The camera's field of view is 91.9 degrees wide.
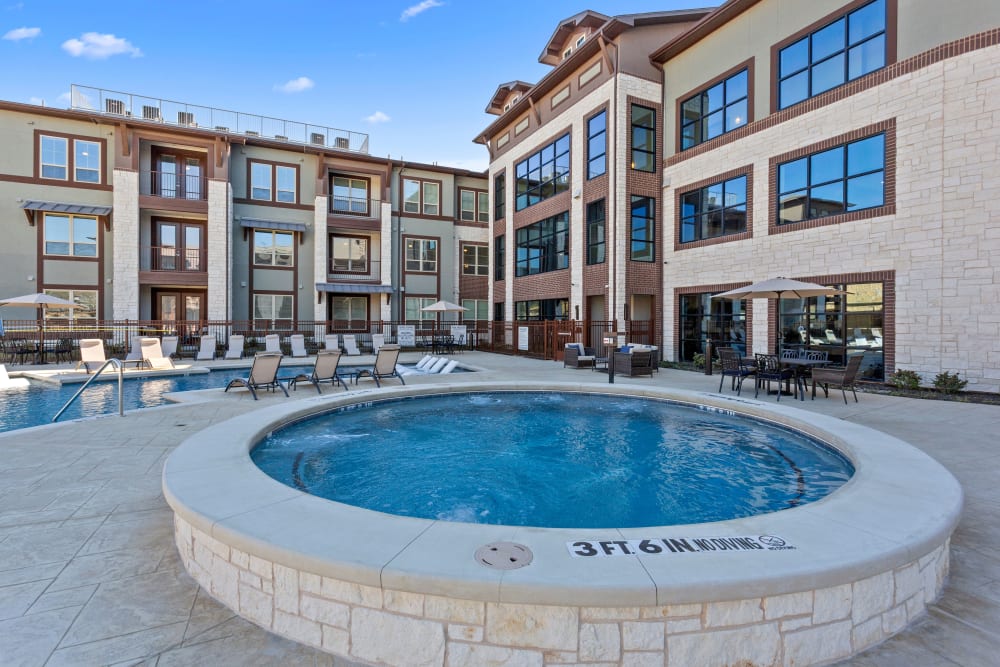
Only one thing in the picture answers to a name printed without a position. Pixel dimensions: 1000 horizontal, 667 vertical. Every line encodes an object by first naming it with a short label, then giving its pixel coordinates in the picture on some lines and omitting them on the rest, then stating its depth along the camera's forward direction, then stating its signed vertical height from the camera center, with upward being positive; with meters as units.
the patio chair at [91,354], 13.30 -0.87
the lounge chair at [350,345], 19.66 -0.83
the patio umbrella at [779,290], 10.20 +0.82
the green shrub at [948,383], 9.77 -1.09
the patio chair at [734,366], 10.38 -0.85
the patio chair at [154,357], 13.96 -0.99
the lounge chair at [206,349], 17.22 -0.91
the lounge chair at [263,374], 9.67 -1.03
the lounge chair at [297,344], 18.59 -0.76
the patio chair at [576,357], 14.95 -0.96
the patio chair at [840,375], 9.03 -0.89
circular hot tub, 2.18 -1.23
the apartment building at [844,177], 9.77 +3.81
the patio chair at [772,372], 9.97 -0.93
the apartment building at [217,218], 19.33 +4.83
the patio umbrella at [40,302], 14.88 +0.64
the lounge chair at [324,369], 10.60 -1.00
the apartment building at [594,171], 16.61 +5.93
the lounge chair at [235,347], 17.77 -0.86
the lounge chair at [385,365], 11.63 -0.99
